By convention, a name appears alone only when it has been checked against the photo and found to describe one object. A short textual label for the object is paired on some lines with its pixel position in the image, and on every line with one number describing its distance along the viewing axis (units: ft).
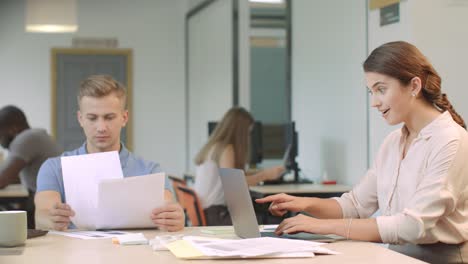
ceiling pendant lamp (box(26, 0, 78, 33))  35.76
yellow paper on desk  7.50
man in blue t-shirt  10.56
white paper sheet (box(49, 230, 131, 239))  9.34
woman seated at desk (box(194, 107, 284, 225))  19.53
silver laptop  8.63
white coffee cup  8.39
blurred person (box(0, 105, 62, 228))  19.38
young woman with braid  8.73
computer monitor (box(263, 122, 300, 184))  25.93
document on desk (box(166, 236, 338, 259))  7.49
